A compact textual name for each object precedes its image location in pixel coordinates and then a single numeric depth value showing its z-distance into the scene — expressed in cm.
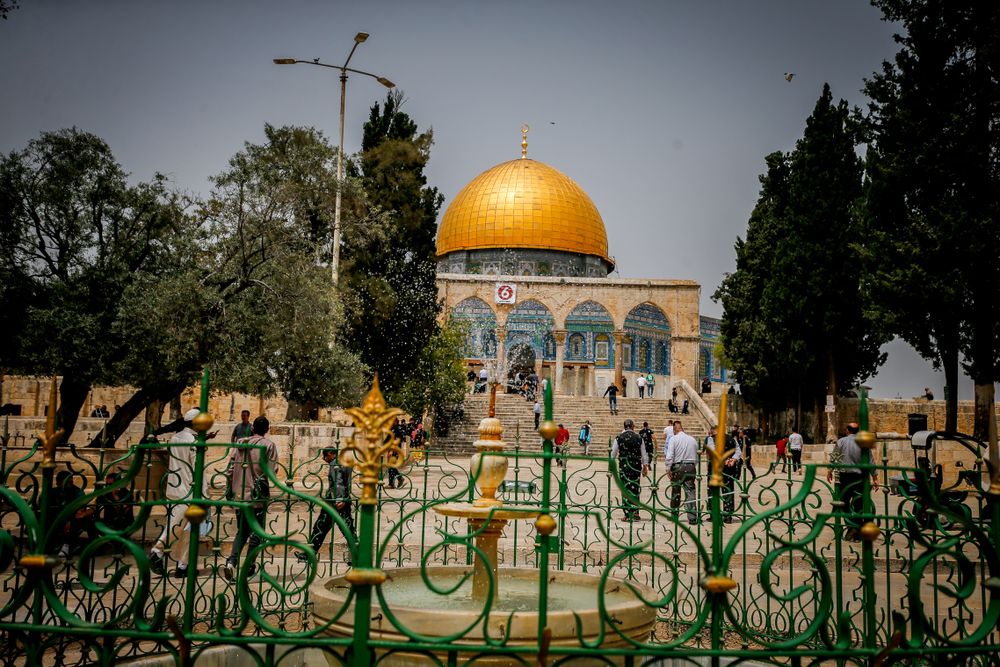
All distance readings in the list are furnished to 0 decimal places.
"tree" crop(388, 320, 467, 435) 2248
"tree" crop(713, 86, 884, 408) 2112
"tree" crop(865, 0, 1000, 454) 1489
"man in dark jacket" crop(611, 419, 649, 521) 1149
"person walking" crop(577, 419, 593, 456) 2145
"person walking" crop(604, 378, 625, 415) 2606
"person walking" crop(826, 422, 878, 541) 649
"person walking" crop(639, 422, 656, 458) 1520
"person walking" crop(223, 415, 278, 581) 555
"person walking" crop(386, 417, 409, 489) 1855
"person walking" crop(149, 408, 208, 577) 617
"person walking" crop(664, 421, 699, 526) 1028
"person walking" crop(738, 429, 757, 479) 1839
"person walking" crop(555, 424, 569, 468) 1565
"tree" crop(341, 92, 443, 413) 1925
